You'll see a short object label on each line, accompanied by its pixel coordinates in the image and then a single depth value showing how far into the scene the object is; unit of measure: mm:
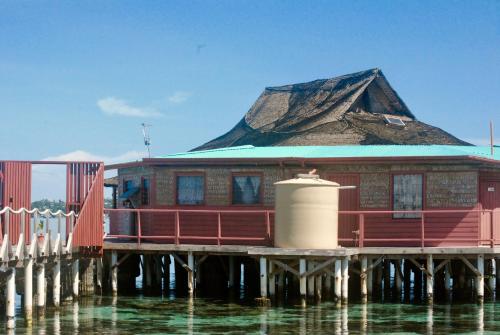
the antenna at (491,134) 27109
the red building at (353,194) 25359
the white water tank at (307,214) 23547
